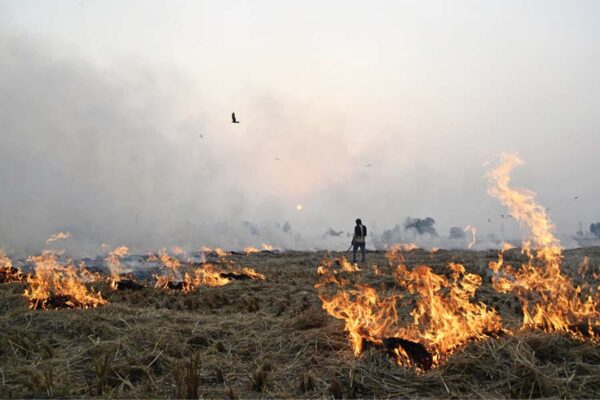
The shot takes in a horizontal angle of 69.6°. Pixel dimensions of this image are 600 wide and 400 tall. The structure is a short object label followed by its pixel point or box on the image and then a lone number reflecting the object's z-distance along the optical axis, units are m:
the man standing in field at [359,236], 19.81
